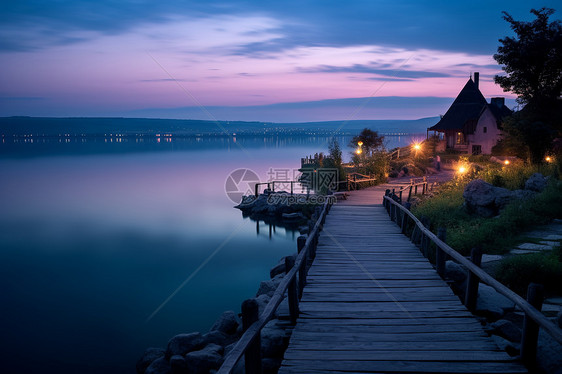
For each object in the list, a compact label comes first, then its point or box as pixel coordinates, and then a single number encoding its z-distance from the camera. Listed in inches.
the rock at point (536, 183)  593.6
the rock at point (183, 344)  388.5
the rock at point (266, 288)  511.7
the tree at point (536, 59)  937.5
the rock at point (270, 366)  243.9
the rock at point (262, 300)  427.7
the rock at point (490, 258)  380.8
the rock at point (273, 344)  252.8
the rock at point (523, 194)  554.7
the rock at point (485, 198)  565.3
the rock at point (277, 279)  534.1
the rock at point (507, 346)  199.3
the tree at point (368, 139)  1978.8
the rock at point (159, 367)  373.5
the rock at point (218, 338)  398.6
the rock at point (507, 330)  223.6
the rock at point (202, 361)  345.4
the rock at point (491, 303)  249.3
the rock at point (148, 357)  417.4
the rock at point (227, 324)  433.4
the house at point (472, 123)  1551.4
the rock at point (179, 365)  350.9
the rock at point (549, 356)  176.8
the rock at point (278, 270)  656.4
